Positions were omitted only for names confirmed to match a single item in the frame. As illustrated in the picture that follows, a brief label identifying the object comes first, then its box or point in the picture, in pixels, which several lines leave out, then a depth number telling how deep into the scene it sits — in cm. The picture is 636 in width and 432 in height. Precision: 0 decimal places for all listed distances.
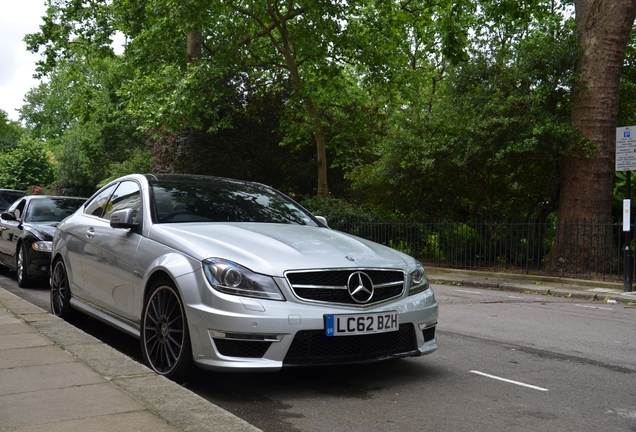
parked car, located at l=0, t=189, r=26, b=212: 1955
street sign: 1331
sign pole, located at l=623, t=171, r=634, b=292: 1320
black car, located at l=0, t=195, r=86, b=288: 1150
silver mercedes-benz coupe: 467
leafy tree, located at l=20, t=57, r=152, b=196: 3706
